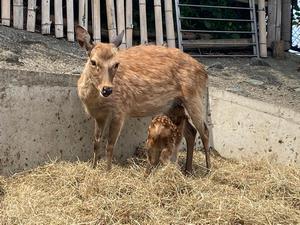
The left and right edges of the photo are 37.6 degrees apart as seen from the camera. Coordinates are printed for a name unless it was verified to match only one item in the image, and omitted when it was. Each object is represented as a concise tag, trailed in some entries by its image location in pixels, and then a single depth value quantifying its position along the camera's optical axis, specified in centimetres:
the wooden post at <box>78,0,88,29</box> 635
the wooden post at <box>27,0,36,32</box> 613
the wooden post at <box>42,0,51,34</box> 617
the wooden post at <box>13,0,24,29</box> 604
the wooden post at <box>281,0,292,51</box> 798
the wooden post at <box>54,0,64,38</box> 620
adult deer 391
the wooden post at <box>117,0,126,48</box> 655
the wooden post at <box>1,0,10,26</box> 597
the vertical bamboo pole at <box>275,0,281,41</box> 786
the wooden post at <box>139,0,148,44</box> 662
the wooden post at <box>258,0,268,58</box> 763
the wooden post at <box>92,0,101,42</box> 643
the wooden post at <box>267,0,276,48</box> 786
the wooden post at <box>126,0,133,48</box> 658
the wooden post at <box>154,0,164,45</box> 680
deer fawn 417
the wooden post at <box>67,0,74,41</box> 623
